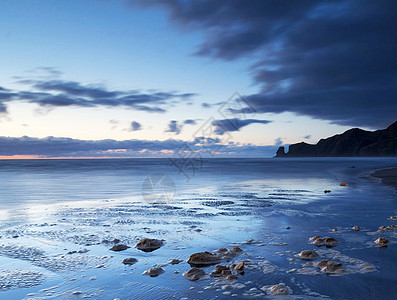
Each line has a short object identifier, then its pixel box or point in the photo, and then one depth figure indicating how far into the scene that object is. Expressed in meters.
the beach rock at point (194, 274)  5.64
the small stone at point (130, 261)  6.54
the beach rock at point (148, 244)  7.58
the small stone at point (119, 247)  7.53
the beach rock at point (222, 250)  7.11
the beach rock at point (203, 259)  6.37
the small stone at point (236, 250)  7.12
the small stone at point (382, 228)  8.85
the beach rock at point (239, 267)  5.90
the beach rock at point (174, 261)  6.49
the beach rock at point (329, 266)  5.80
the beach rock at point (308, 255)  6.58
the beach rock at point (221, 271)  5.71
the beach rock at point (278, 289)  4.98
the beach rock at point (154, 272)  5.87
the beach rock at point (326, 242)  7.47
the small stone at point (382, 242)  7.39
